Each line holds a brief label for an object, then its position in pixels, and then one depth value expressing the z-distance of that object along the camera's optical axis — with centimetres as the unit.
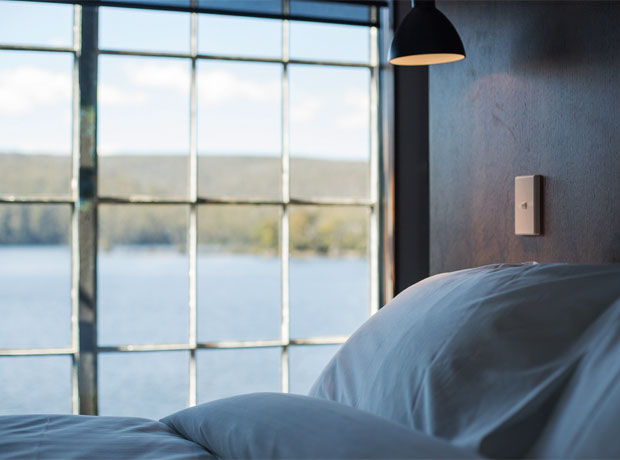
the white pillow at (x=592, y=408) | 71
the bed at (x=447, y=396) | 77
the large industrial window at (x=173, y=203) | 231
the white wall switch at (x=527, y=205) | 143
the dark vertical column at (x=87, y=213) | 229
